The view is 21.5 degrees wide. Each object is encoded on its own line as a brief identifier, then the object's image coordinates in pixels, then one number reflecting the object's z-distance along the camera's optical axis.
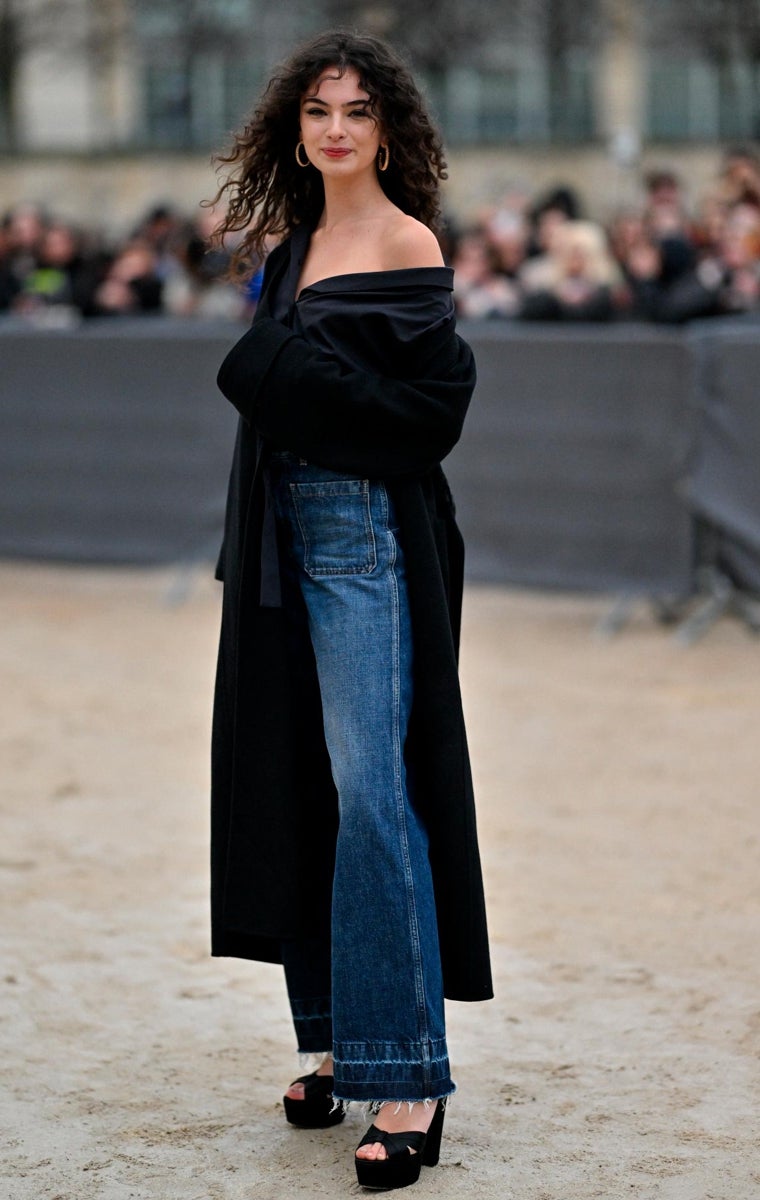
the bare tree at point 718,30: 41.12
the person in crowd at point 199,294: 14.35
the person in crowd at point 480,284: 13.31
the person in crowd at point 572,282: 11.13
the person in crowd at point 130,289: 14.33
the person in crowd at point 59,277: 15.11
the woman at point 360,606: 3.63
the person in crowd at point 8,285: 16.34
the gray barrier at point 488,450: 9.29
